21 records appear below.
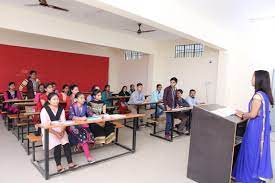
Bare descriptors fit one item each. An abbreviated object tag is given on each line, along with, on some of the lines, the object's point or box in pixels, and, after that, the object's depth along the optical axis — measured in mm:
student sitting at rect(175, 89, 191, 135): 5424
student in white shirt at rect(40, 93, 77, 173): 3077
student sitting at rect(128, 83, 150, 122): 6031
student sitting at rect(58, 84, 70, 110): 4812
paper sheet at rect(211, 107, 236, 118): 2742
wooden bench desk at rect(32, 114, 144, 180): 2866
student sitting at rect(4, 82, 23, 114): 5178
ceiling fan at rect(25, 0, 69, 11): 4176
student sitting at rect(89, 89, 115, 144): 3719
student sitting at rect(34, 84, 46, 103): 4443
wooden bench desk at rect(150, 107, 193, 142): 4831
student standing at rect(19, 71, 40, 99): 6246
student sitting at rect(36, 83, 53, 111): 4265
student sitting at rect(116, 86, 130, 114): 6316
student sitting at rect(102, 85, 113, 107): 6419
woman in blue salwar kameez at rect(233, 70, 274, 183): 2576
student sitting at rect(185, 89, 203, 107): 6062
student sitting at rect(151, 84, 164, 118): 6145
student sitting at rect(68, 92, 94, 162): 3396
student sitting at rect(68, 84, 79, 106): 4523
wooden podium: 2623
